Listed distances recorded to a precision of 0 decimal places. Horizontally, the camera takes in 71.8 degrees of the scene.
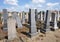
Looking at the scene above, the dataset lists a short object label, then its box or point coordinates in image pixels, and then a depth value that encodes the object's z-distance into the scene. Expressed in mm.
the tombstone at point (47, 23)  4618
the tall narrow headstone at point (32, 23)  3847
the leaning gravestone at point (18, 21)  5283
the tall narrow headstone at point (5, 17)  4450
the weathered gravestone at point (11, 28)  3054
